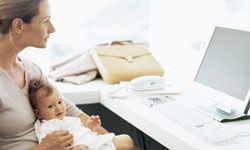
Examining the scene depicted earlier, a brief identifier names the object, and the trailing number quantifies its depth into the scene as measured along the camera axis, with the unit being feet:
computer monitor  6.09
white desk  5.43
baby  5.92
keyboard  5.43
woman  5.65
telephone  7.20
